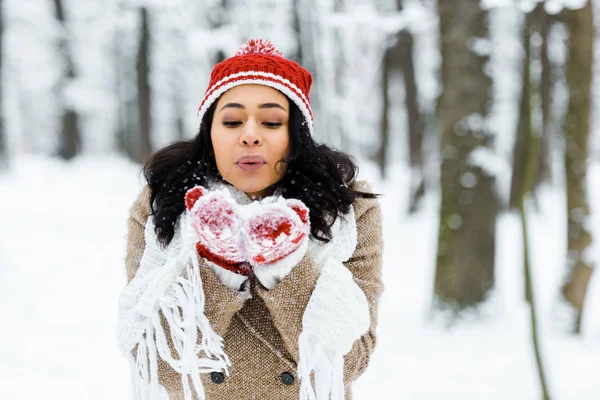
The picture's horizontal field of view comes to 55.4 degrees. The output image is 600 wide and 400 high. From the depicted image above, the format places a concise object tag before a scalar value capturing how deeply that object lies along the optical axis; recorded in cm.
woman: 163
